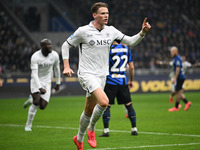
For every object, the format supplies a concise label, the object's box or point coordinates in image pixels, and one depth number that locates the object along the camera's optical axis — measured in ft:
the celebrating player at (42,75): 69.36
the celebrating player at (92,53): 46.44
